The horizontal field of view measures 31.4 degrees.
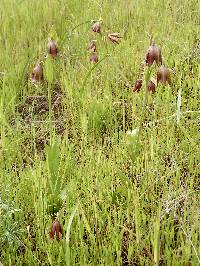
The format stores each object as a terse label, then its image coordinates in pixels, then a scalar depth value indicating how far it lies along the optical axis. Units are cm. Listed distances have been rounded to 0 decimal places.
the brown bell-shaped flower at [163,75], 48
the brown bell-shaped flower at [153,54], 46
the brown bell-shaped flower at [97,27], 66
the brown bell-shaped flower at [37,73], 55
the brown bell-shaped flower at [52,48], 52
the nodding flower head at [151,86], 53
